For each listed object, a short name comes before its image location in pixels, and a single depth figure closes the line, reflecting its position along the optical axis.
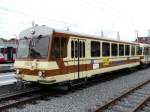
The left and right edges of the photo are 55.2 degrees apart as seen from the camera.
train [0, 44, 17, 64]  20.02
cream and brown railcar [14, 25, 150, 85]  5.68
